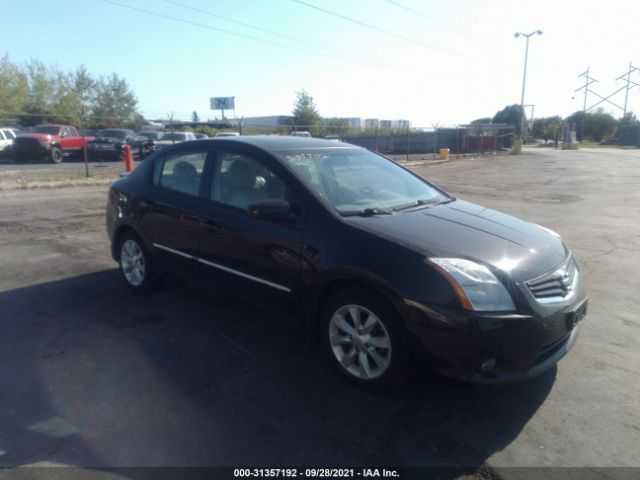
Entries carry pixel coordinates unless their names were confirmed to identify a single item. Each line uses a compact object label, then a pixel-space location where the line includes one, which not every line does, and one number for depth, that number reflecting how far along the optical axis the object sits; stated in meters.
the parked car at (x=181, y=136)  27.08
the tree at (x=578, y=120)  70.06
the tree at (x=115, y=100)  54.41
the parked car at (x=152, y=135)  30.18
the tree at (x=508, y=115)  72.25
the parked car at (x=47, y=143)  22.77
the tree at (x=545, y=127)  69.12
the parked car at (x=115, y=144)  25.27
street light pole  43.22
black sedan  2.90
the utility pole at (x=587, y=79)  68.36
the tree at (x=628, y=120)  72.07
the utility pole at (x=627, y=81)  69.50
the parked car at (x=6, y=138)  24.77
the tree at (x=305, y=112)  55.43
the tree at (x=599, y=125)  71.75
